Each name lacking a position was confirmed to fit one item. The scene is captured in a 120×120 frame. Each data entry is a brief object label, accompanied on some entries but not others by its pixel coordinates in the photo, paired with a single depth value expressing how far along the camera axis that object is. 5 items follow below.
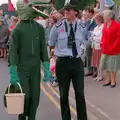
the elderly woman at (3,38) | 18.95
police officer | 6.91
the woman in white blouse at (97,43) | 11.48
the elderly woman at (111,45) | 10.72
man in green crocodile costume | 6.29
